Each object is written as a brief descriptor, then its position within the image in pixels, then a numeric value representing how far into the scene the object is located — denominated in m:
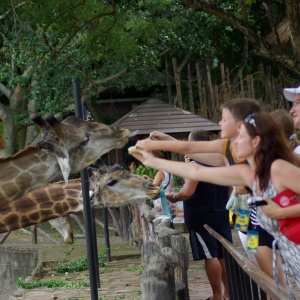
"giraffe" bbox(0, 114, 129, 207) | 9.17
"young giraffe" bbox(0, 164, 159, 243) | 11.70
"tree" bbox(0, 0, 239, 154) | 16.17
